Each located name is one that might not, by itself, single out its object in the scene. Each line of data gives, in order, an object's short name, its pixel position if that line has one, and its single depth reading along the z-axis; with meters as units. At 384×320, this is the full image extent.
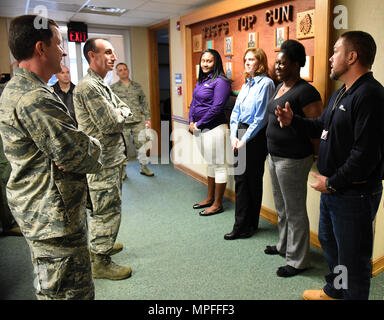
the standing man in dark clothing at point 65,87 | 3.92
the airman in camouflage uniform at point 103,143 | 2.07
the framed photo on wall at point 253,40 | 2.92
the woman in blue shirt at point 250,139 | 2.52
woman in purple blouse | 3.04
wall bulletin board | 2.24
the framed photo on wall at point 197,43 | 3.81
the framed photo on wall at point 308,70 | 2.35
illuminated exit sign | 4.97
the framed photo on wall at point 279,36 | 2.59
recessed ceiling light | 4.26
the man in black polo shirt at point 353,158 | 1.48
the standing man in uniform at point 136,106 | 4.73
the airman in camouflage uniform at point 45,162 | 1.22
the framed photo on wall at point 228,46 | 3.29
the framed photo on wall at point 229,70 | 3.34
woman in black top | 2.03
